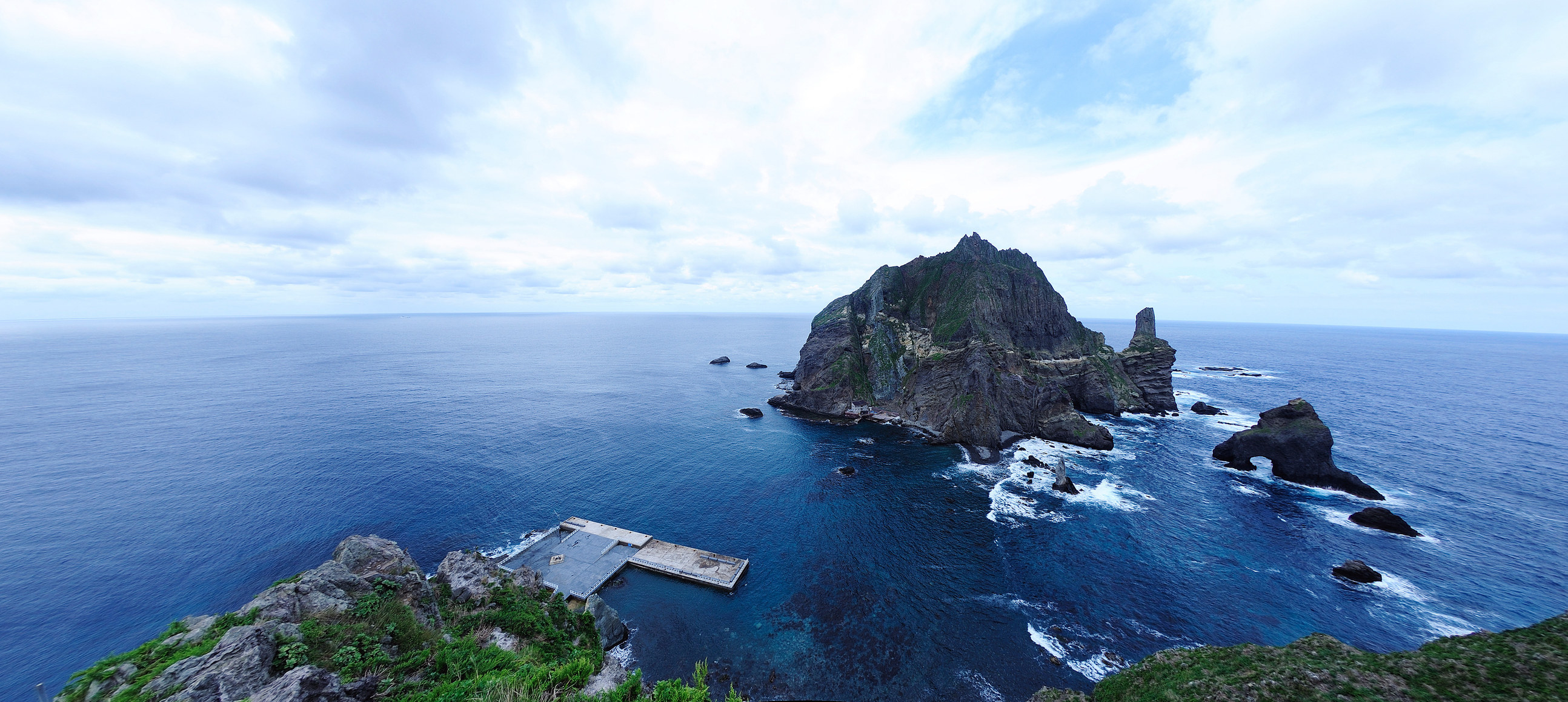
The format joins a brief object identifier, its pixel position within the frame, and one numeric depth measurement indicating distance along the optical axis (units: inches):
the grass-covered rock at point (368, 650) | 807.7
